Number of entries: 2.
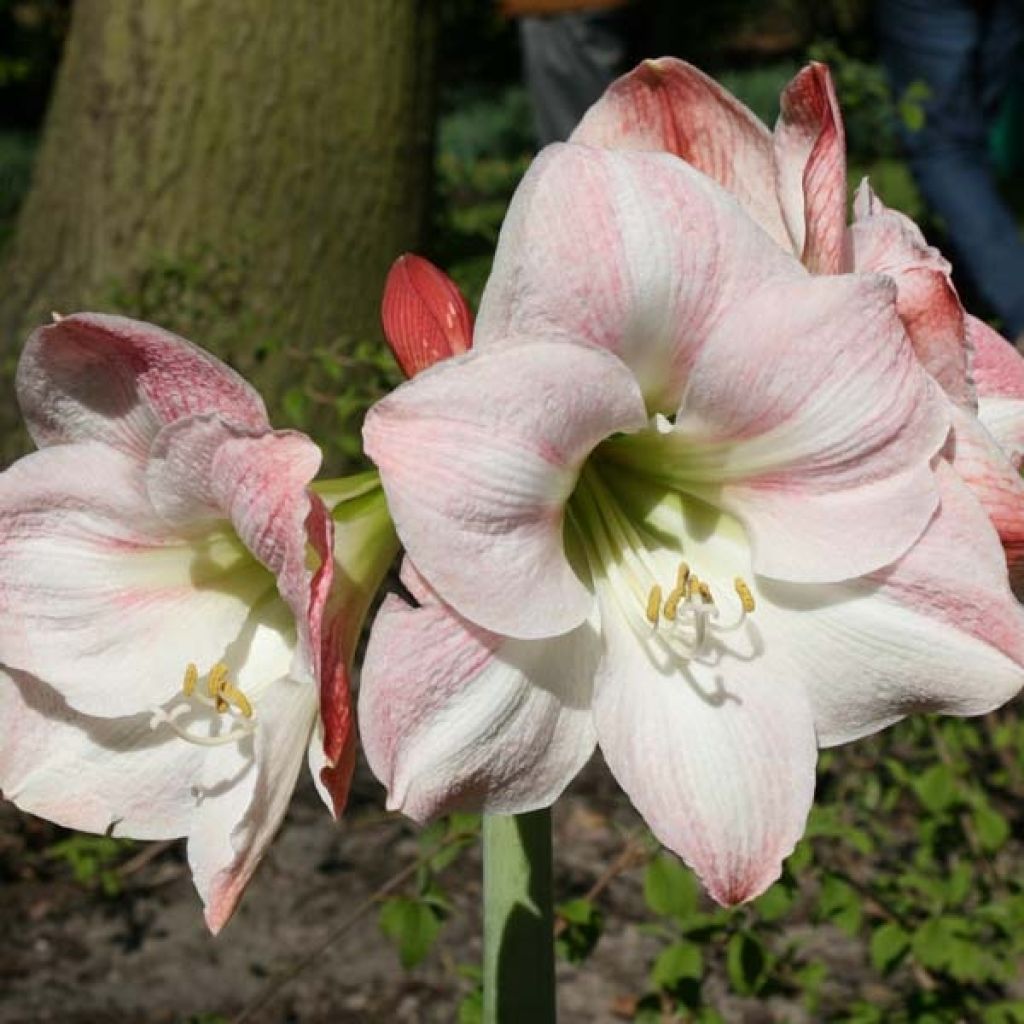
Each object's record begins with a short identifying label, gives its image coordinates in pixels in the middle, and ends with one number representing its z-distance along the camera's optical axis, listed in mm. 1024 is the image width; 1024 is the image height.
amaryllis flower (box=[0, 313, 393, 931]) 724
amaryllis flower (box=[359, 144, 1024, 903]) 708
